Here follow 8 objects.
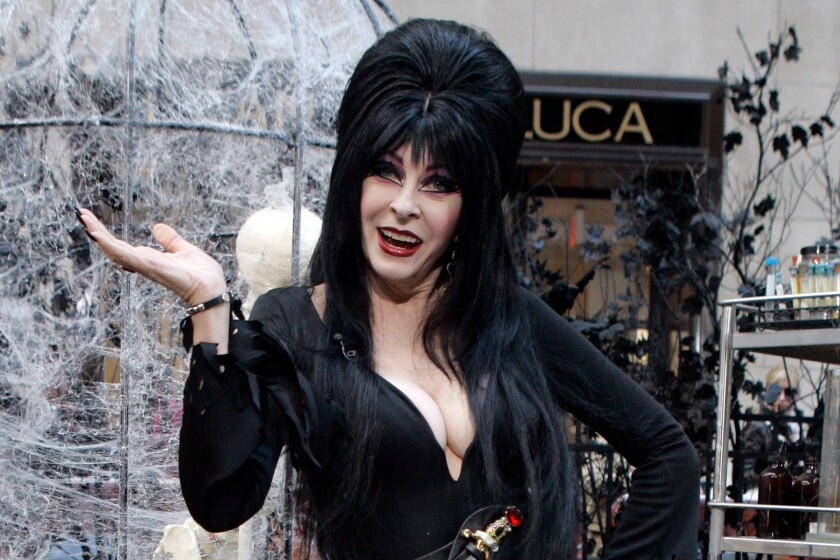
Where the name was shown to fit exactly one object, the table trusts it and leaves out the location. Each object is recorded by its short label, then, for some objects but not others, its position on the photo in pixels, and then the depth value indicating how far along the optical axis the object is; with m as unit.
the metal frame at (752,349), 2.76
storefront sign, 8.64
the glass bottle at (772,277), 3.14
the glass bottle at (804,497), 3.16
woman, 1.90
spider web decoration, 2.95
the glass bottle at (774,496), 3.18
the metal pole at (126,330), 2.82
